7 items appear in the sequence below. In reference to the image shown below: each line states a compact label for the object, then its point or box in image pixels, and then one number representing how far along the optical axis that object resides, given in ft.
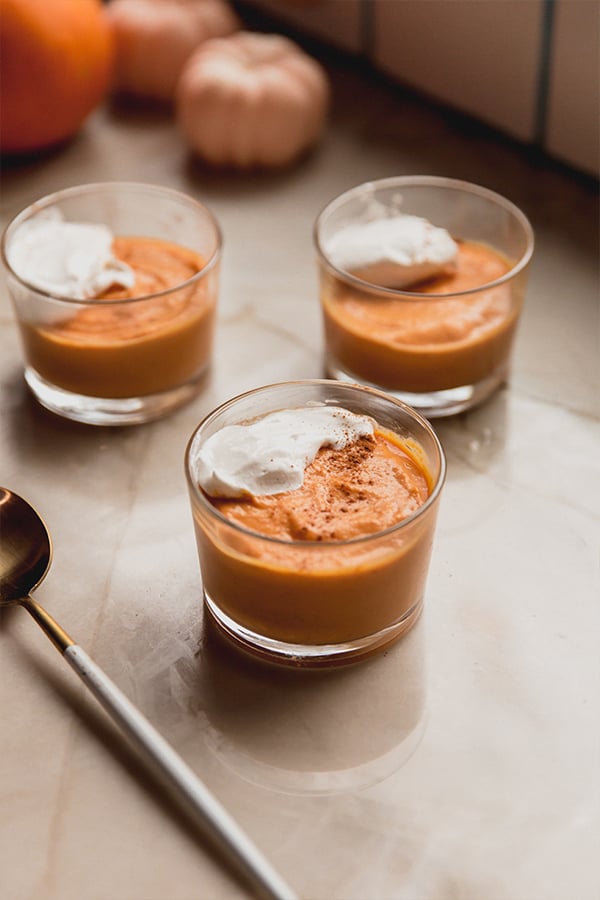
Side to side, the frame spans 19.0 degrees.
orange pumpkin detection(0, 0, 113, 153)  2.64
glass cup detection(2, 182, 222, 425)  2.24
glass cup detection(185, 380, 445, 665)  1.89
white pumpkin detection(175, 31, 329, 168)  2.69
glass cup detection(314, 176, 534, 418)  2.24
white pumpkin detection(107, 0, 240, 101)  2.87
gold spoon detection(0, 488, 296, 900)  1.79
